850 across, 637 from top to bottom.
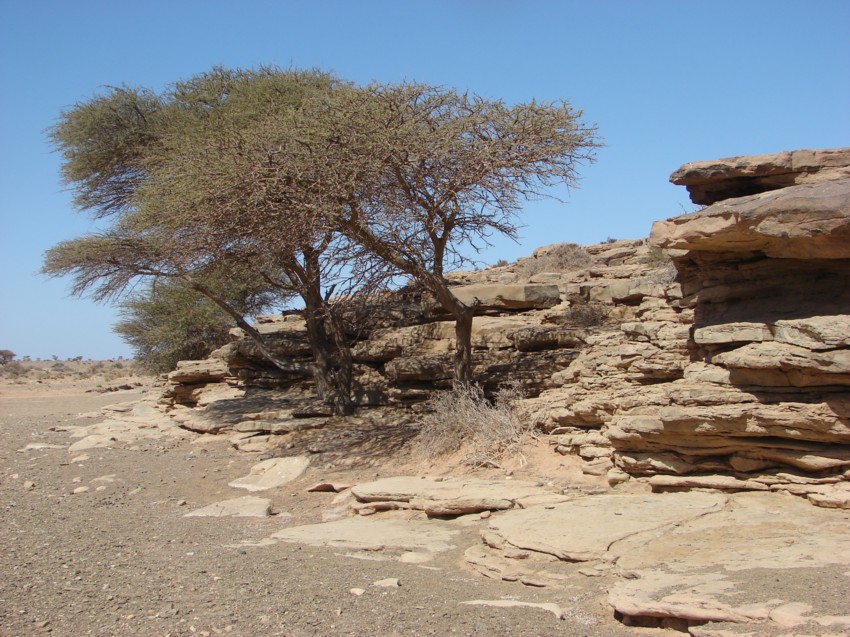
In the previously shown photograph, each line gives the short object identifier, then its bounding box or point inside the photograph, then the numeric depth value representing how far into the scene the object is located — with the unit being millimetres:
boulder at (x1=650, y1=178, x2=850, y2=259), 6348
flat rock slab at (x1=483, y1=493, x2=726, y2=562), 6027
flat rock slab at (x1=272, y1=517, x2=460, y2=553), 6805
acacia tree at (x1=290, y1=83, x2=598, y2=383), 10508
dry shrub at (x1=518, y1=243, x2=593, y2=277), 18188
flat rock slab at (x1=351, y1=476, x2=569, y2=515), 7574
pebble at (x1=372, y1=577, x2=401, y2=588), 5625
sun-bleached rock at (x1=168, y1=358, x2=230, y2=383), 16906
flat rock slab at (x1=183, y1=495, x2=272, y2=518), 8703
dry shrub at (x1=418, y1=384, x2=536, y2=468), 9500
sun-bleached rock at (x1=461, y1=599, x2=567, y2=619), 5012
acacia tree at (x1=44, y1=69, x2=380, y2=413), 11109
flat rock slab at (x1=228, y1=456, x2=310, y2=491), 10180
